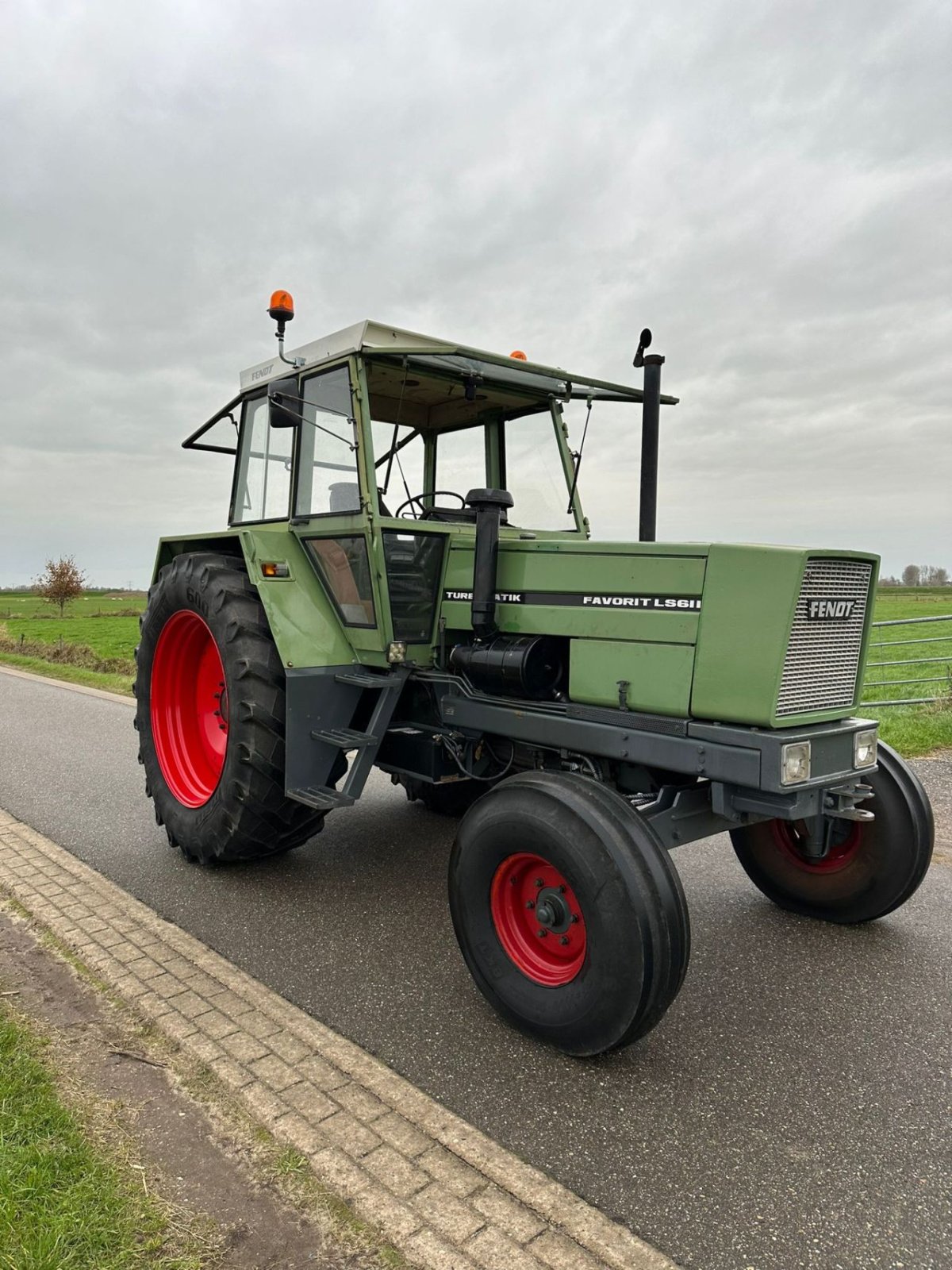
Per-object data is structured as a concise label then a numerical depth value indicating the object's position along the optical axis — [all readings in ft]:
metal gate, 27.76
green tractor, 8.96
